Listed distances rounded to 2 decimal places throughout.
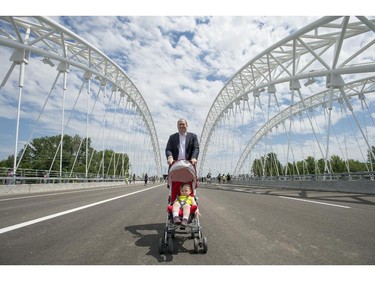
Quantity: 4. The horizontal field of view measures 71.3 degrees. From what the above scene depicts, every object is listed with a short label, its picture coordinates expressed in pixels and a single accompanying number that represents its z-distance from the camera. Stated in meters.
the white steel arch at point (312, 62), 17.36
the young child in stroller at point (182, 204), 3.51
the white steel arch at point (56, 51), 19.48
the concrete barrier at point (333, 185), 14.47
